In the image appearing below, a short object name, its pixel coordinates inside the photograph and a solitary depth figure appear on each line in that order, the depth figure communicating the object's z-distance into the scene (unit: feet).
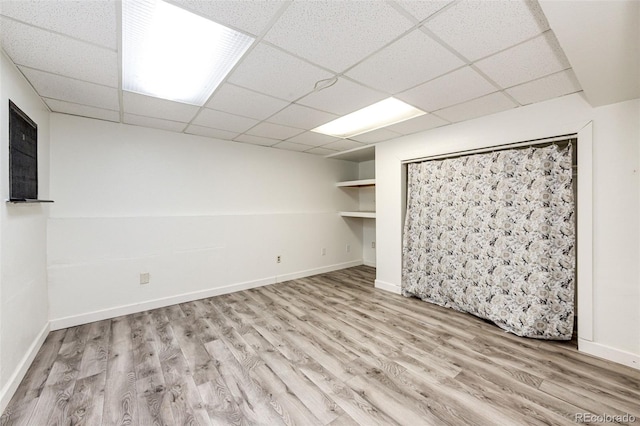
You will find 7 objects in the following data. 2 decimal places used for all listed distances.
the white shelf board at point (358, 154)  14.65
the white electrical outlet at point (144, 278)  10.48
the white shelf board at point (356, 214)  14.84
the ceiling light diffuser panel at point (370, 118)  9.13
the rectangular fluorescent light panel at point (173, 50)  4.77
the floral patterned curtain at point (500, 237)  8.00
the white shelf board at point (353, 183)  14.89
